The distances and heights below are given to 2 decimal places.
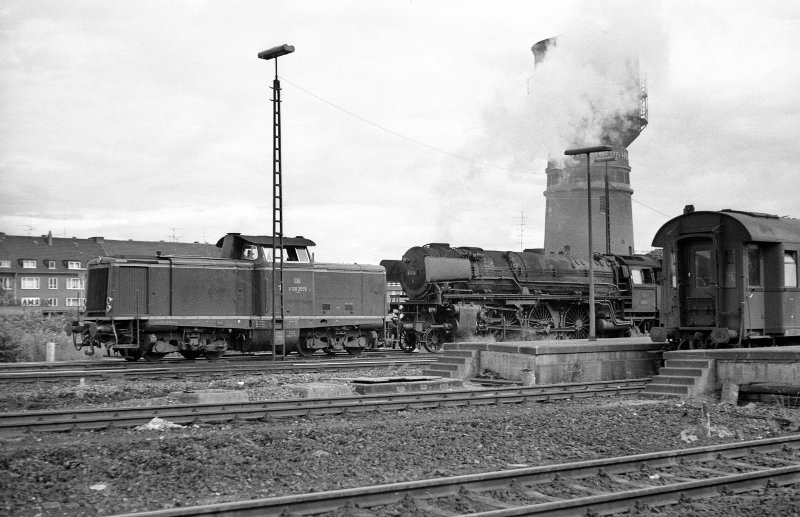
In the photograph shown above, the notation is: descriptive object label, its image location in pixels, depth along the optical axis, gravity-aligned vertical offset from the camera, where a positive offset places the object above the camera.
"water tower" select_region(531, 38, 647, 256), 54.78 +7.26
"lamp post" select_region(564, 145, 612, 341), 21.87 +1.14
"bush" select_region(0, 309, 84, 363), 22.66 -1.07
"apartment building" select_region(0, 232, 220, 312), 67.25 +3.65
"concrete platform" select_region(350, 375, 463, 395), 14.30 -1.50
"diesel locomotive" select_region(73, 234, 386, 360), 20.50 -0.02
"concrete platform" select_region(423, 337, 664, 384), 16.23 -1.28
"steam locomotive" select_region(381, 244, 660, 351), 26.56 +0.15
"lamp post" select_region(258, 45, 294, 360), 21.80 +3.11
